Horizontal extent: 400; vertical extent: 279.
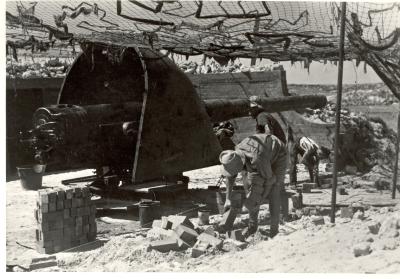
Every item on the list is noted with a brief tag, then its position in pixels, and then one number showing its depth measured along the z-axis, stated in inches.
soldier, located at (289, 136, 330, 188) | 453.7
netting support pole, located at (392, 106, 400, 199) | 374.3
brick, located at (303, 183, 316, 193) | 418.9
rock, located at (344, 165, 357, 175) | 524.1
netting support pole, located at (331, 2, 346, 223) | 287.1
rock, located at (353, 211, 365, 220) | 294.2
